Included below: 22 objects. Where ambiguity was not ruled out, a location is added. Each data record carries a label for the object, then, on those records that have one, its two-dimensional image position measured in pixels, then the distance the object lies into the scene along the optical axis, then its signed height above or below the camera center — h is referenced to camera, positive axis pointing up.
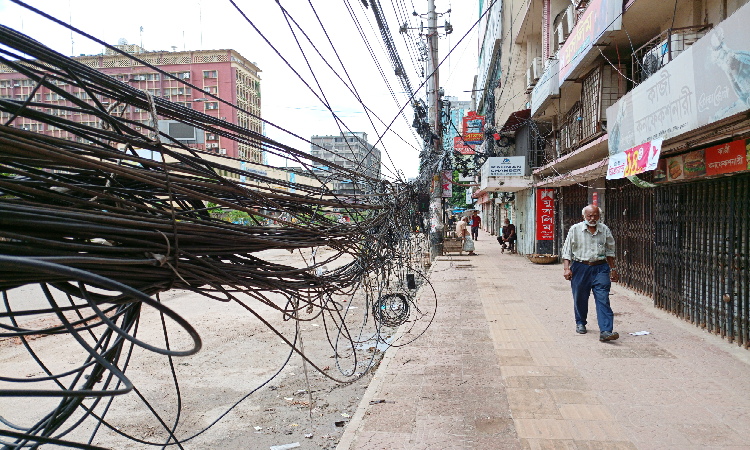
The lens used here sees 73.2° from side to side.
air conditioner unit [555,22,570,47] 13.86 +5.12
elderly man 6.34 -0.60
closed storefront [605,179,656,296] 9.46 -0.30
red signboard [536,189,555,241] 17.64 -0.08
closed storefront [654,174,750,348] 5.87 -0.51
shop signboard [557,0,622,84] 9.26 +3.86
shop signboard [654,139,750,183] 5.46 +0.66
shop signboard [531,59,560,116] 13.95 +3.87
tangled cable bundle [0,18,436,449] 1.50 -0.01
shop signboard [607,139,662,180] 6.80 +0.84
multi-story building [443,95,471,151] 20.79 +4.17
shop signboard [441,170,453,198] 20.49 +1.36
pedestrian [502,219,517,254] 22.49 -0.90
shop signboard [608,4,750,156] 4.74 +1.49
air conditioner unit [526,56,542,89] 17.58 +5.15
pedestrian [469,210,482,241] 30.42 -0.47
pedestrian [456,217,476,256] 21.39 -0.93
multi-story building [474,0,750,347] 5.49 +1.03
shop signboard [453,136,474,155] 24.72 +3.46
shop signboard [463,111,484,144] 22.31 +4.03
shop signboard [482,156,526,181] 18.73 +1.89
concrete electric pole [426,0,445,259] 17.66 +4.28
